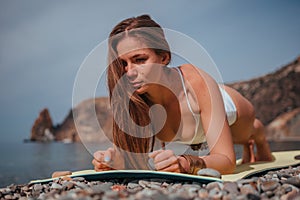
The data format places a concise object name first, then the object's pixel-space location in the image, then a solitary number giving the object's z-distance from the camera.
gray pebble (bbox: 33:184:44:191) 1.27
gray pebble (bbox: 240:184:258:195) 0.98
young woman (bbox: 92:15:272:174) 1.52
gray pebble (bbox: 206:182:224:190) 1.07
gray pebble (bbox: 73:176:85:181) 1.39
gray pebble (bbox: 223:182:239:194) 1.00
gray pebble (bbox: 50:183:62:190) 1.24
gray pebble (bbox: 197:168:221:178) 1.25
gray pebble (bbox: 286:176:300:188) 1.10
